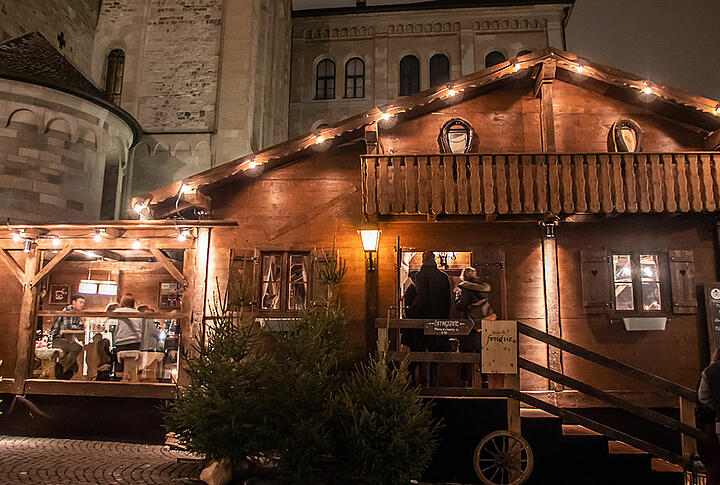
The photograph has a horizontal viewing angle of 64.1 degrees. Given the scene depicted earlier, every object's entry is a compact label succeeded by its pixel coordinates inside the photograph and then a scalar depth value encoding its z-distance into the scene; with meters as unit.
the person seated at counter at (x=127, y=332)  11.47
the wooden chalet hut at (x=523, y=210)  10.72
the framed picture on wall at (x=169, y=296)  14.95
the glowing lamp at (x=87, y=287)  13.89
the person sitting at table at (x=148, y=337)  11.56
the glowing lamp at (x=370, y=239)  10.76
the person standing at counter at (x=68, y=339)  11.45
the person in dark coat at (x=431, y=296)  9.86
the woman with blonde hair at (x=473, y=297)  9.95
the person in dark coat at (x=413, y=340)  9.62
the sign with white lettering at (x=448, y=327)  8.82
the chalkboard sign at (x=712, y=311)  10.76
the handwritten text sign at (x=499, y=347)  8.52
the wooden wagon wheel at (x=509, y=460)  8.20
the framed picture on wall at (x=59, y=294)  14.87
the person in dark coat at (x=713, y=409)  7.38
